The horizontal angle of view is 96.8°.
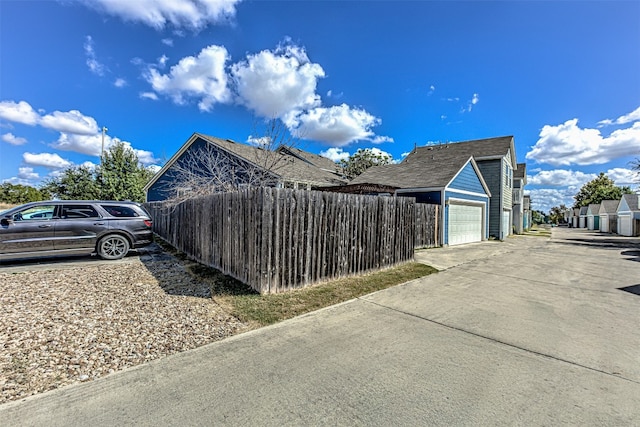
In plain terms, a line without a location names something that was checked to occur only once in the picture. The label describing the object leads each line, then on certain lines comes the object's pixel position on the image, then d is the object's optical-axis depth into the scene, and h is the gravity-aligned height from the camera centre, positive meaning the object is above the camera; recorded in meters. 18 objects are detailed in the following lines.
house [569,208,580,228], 54.70 -0.84
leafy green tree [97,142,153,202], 25.23 +3.22
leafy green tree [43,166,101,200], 25.87 +2.47
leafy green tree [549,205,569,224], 84.06 +0.13
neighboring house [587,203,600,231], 41.37 -0.20
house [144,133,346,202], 14.42 +2.67
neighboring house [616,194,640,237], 27.05 -0.04
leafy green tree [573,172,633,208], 48.41 +4.36
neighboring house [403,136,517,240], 19.42 +3.13
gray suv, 7.31 -0.54
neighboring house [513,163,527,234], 27.95 +1.47
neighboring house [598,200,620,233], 34.56 -0.14
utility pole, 25.17 +5.13
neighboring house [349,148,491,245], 14.34 +1.30
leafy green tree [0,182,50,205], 29.89 +1.71
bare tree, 13.32 +2.76
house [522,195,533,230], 37.42 +0.16
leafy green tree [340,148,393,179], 28.39 +5.21
